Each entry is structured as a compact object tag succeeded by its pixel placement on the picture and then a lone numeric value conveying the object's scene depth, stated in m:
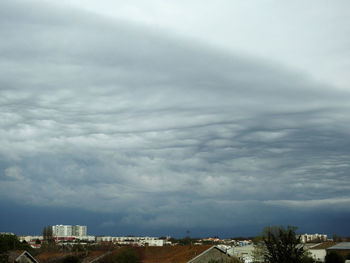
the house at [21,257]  61.89
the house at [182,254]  62.38
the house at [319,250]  100.07
